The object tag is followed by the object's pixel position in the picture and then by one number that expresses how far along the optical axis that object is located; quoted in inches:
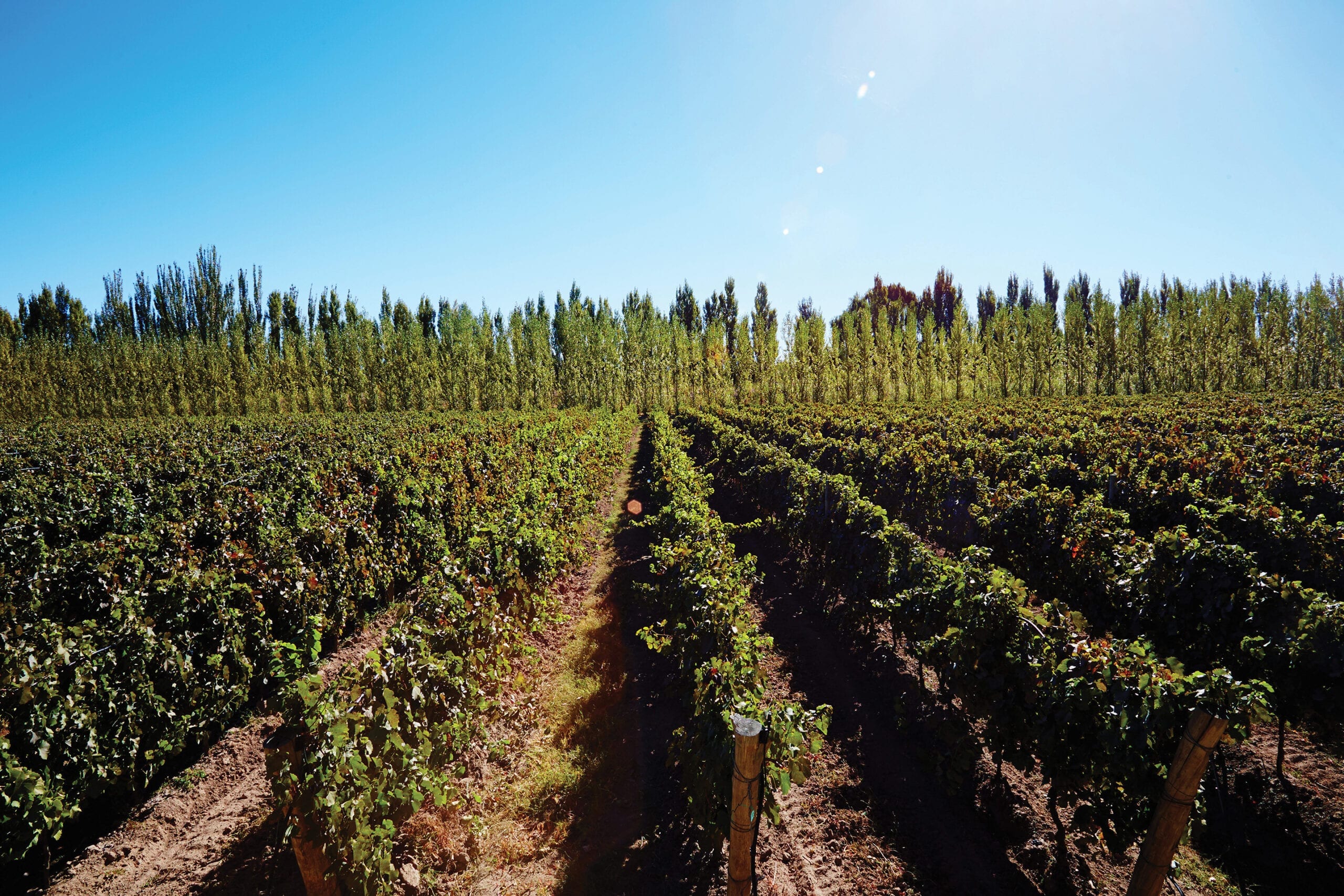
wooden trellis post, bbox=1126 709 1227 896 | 101.3
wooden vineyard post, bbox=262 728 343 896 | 119.3
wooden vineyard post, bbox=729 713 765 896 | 111.7
